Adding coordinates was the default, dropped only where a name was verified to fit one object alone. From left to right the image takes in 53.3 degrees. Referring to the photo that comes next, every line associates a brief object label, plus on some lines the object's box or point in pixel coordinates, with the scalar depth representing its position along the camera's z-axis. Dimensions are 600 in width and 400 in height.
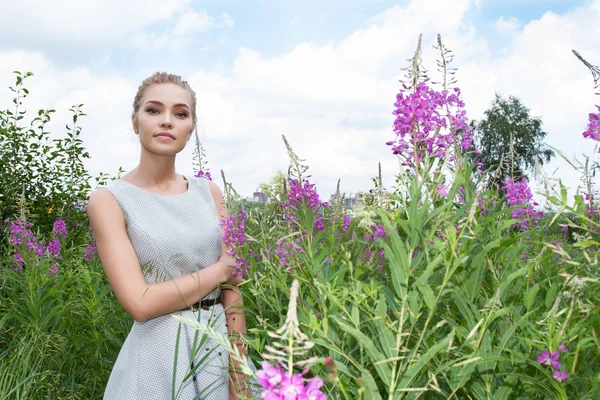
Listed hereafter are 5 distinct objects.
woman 2.72
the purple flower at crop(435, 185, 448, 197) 2.16
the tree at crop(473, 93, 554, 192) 45.47
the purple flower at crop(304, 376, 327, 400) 1.00
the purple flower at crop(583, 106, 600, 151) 2.30
